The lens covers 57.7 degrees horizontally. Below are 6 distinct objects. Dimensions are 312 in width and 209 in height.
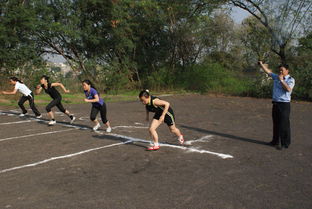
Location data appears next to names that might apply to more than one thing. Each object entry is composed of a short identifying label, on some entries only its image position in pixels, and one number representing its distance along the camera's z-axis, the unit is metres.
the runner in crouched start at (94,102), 8.38
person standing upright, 6.41
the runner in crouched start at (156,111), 6.34
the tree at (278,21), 20.22
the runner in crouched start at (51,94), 9.75
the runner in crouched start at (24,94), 11.14
